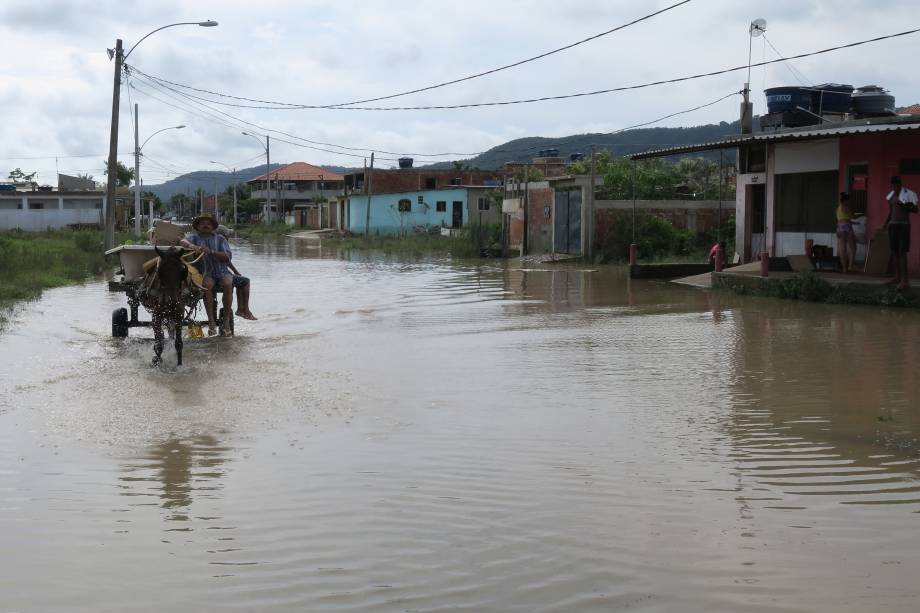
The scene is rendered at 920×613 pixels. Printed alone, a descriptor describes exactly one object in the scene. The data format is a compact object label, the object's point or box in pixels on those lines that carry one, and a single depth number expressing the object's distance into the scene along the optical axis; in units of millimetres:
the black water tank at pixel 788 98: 26688
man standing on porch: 18094
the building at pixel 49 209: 73688
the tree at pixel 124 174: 112688
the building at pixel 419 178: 87812
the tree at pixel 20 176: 129925
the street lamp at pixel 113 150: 30828
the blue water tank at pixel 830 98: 27031
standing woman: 21703
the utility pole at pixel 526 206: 44144
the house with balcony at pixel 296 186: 127125
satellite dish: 28125
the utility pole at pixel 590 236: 37750
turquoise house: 70500
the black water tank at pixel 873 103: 25438
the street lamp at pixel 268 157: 93750
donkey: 11789
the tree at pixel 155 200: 138125
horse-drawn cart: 12094
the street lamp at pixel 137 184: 45506
